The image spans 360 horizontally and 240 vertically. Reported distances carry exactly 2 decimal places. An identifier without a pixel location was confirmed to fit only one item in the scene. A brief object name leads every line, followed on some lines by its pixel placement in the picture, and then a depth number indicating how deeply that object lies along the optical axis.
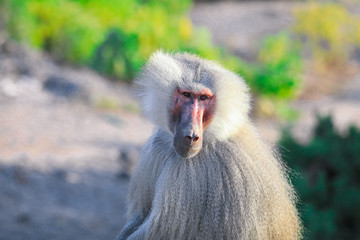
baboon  6.35
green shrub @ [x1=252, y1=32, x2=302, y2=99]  21.23
